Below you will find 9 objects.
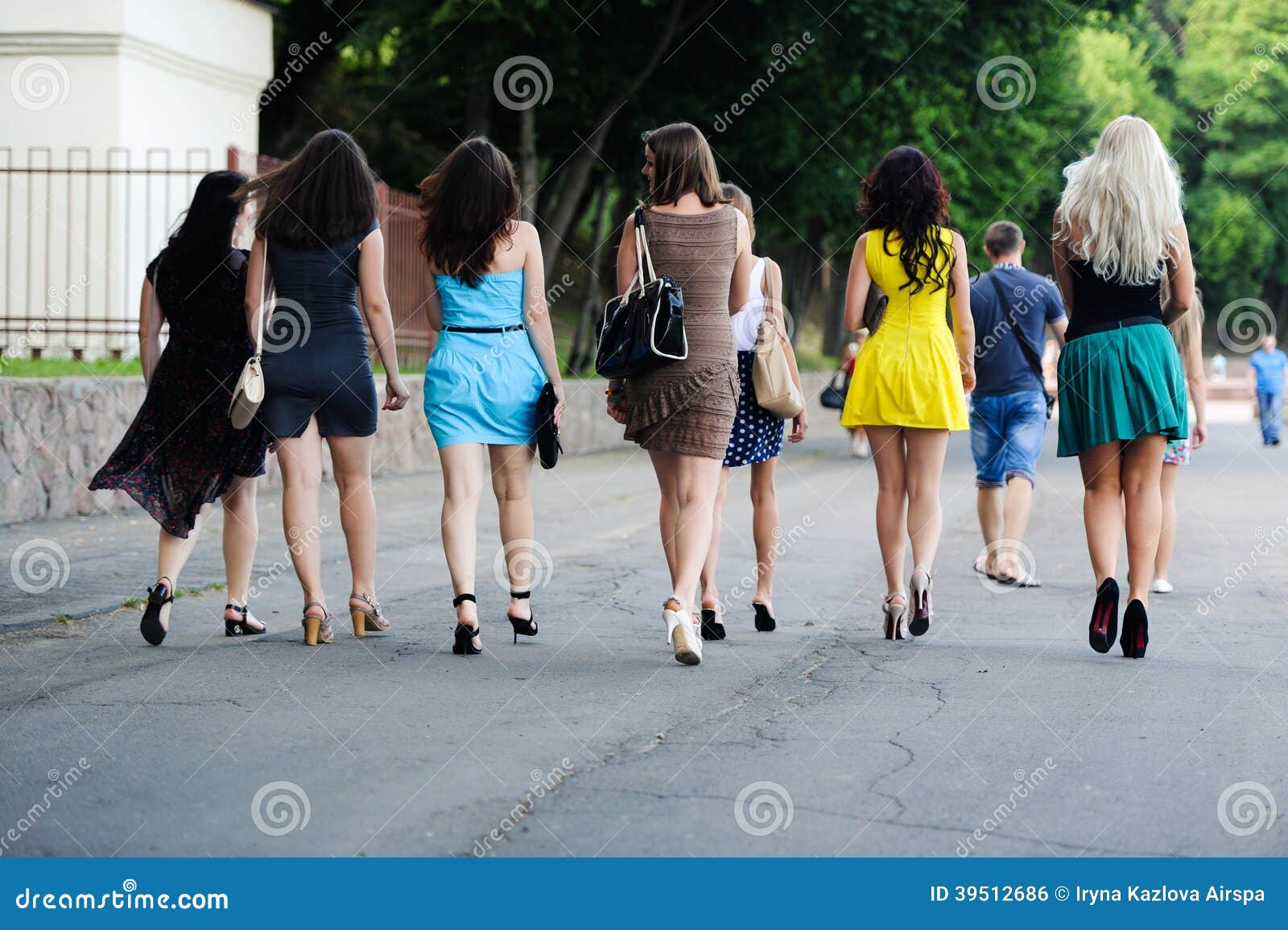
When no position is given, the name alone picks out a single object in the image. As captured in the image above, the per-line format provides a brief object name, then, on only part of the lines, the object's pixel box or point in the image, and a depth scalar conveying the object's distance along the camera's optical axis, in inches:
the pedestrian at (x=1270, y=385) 2129.7
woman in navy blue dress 469.4
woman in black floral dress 489.4
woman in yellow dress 501.7
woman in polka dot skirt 512.7
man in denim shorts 665.6
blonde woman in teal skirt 484.1
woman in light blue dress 470.0
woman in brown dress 470.0
